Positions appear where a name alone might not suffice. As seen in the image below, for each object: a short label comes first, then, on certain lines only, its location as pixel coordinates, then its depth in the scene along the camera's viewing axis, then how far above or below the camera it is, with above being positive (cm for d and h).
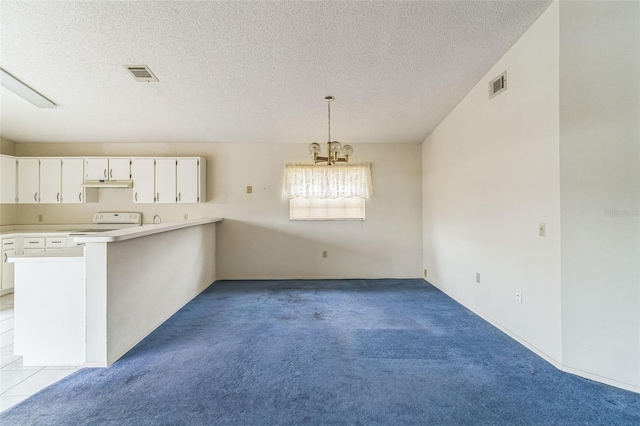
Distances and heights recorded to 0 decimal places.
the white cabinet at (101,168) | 444 +77
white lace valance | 470 +57
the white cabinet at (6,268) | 383 -77
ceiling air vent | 278 +151
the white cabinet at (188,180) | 449 +57
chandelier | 314 +73
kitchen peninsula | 212 -71
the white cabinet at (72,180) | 442 +57
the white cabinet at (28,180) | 436 +57
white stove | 461 -9
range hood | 438 +50
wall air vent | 266 +131
